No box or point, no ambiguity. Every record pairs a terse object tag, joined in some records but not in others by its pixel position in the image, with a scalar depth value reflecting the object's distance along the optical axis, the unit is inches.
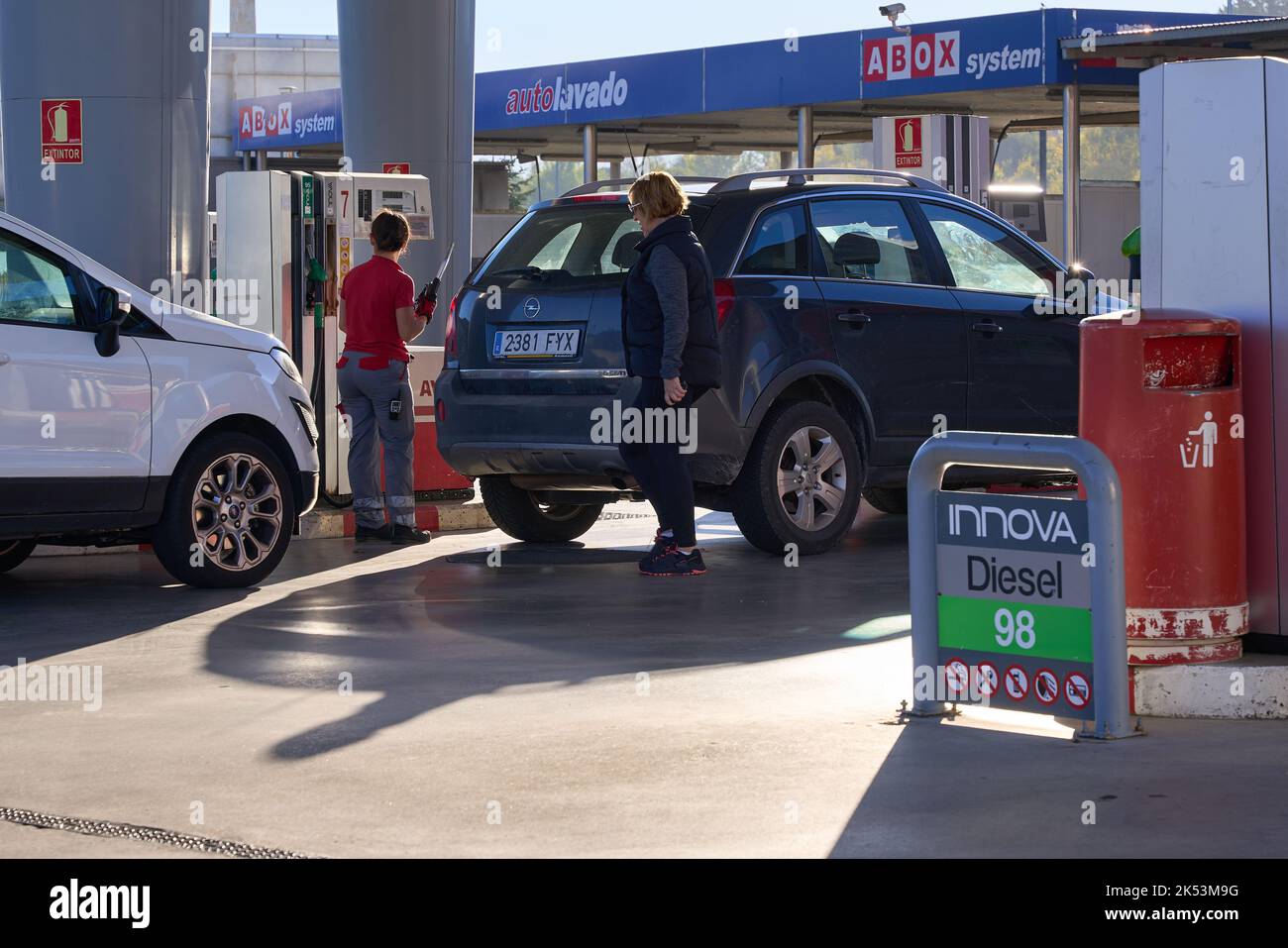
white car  360.5
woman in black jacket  386.6
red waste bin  259.0
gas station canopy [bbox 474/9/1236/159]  903.7
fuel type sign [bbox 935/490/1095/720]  241.1
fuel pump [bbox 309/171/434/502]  508.7
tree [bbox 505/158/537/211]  3029.3
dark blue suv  410.6
